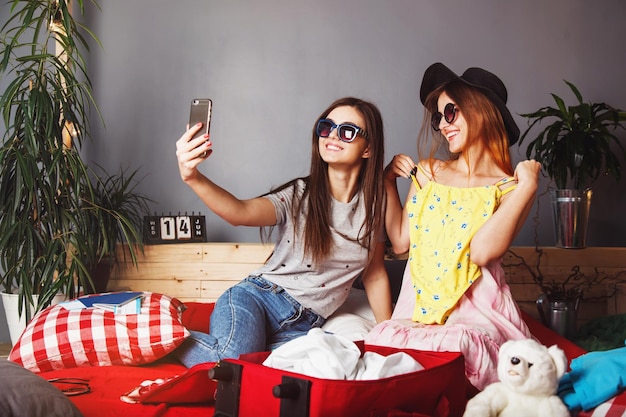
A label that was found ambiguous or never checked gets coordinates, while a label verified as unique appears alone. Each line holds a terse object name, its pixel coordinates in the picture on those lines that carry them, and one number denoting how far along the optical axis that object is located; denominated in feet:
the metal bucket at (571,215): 9.46
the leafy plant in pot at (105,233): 9.50
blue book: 6.92
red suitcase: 4.08
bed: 5.06
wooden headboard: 9.75
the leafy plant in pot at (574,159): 9.41
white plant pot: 9.48
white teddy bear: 4.28
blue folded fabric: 4.56
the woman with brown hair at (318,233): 6.95
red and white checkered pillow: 6.61
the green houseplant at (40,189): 9.14
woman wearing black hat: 6.06
